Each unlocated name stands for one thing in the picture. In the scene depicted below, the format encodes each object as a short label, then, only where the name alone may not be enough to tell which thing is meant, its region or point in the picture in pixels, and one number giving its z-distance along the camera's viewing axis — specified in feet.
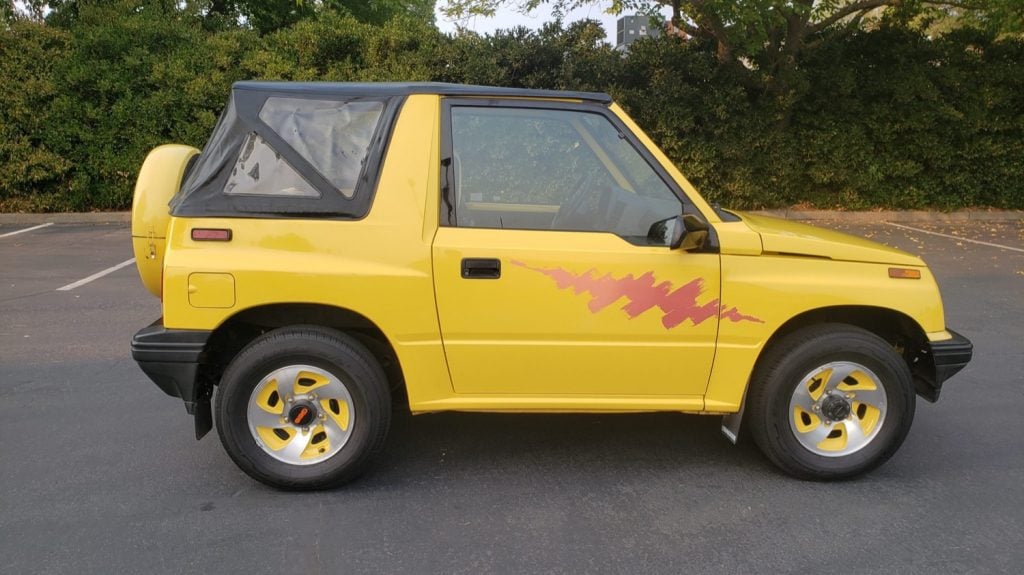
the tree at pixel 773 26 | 39.54
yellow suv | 11.59
